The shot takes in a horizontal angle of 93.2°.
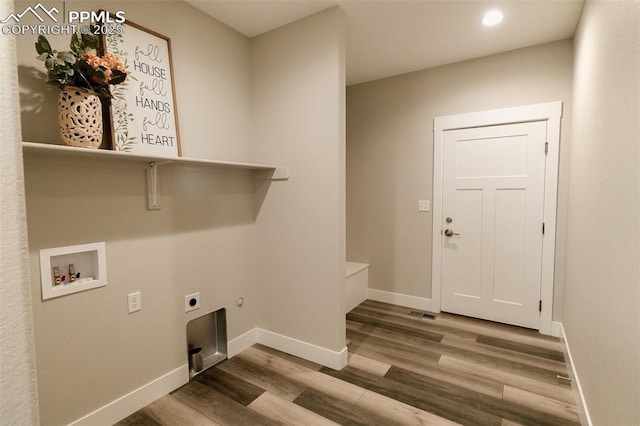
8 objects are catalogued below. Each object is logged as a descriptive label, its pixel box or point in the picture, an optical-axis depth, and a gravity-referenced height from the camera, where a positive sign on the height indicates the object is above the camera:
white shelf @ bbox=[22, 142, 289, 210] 1.31 +0.21
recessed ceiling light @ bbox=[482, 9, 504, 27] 2.22 +1.35
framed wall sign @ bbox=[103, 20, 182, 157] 1.71 +0.60
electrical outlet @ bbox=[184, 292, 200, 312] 2.12 -0.74
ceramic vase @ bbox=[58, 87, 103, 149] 1.41 +0.39
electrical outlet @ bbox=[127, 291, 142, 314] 1.80 -0.62
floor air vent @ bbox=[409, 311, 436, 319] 3.17 -1.27
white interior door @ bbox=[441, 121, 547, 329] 2.79 -0.25
